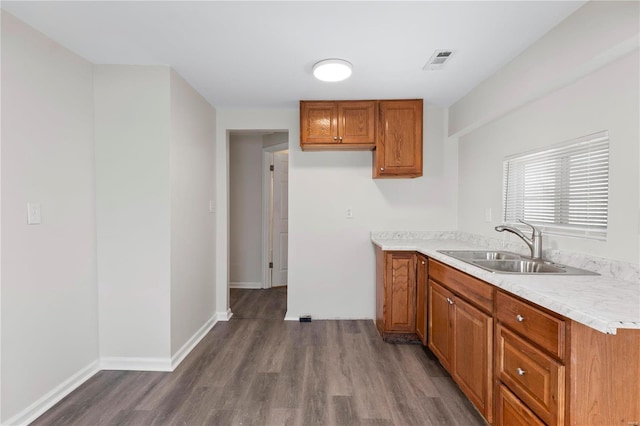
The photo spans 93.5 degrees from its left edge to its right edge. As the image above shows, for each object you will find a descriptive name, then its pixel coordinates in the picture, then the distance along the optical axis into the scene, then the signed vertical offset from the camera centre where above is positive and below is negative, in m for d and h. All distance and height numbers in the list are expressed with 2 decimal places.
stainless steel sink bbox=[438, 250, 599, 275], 1.74 -0.38
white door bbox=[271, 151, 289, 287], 4.67 -0.21
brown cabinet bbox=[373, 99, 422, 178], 3.04 +0.70
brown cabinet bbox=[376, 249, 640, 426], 1.08 -0.68
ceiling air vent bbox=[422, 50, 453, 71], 2.12 +1.08
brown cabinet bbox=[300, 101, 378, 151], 3.05 +0.85
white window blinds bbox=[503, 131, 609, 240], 1.69 +0.13
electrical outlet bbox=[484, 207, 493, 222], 2.74 -0.07
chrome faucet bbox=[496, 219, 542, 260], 2.00 -0.24
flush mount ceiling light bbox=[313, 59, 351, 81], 2.19 +1.01
